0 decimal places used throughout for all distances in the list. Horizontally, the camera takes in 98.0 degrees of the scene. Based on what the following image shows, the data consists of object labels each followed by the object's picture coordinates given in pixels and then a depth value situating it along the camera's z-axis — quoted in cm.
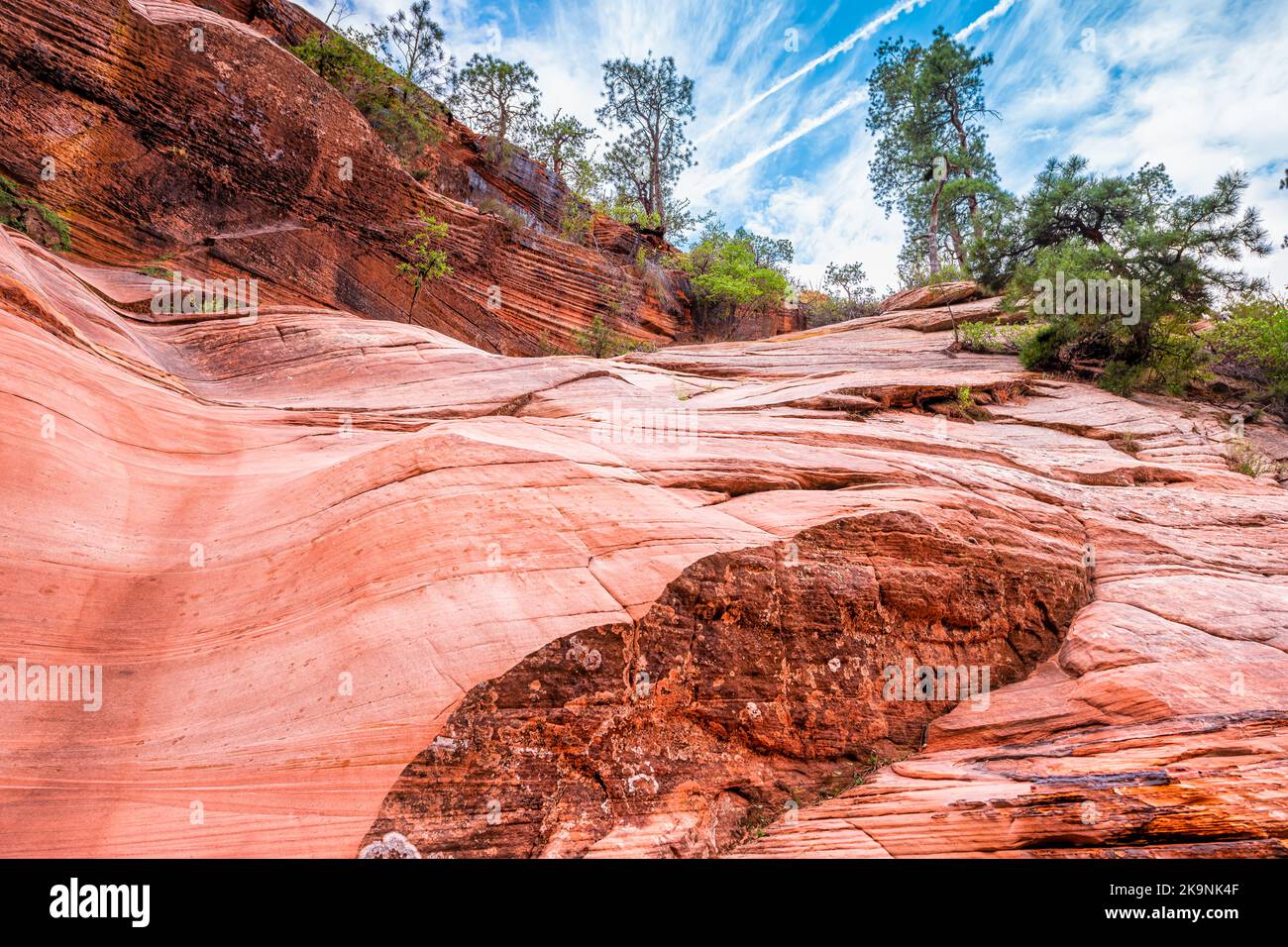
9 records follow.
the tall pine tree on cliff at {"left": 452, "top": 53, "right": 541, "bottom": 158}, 2772
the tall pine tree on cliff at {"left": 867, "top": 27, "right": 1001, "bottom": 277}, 3044
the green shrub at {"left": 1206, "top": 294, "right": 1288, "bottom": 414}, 1271
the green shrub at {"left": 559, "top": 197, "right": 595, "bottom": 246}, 2759
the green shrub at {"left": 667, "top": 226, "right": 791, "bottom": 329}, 2912
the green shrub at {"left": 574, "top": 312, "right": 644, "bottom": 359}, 2283
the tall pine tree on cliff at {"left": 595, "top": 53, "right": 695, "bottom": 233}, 3522
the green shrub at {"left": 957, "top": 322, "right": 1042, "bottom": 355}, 1556
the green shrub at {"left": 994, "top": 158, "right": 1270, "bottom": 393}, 1180
